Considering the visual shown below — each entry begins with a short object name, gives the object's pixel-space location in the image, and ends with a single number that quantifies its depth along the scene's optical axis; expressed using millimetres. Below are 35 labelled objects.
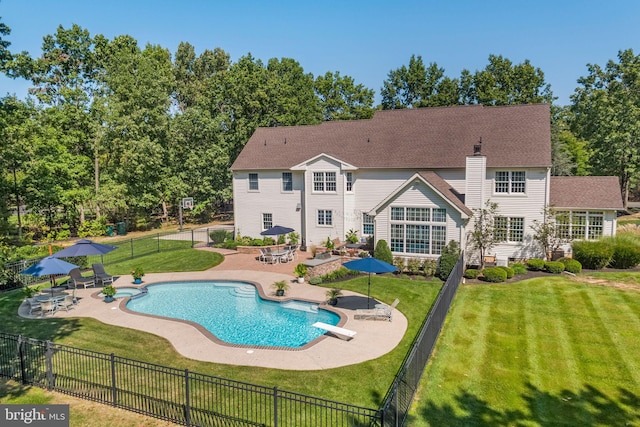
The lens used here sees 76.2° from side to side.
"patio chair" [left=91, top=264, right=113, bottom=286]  23172
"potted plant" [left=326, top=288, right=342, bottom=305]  19359
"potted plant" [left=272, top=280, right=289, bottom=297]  20922
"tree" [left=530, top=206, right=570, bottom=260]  25266
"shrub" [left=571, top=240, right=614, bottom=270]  23359
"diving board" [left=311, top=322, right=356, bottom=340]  15094
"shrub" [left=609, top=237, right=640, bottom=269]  23250
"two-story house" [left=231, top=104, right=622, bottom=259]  25422
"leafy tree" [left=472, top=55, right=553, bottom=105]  53469
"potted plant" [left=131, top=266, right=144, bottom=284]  23594
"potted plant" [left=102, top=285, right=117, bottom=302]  20312
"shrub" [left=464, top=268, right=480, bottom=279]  23097
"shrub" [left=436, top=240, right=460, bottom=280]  22911
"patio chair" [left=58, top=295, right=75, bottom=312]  19234
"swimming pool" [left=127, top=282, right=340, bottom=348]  16656
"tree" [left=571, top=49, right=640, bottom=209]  45312
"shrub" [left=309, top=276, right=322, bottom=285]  23031
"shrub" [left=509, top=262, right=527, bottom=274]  23614
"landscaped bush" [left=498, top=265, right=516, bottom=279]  23022
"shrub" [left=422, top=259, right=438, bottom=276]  23578
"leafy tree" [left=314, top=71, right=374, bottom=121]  61344
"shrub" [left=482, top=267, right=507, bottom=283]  22359
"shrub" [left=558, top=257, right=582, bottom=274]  23281
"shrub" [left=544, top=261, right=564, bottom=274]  23406
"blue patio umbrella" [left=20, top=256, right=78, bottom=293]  18328
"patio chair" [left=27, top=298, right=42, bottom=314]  18641
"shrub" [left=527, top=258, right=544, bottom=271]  24078
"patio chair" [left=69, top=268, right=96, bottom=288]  21984
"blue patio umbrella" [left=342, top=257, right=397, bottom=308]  18016
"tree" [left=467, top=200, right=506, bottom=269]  24875
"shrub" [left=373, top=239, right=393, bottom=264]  25195
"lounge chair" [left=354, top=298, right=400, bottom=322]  17094
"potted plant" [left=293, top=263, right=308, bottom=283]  23125
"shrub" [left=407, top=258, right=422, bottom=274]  24125
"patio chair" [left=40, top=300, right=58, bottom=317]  18703
